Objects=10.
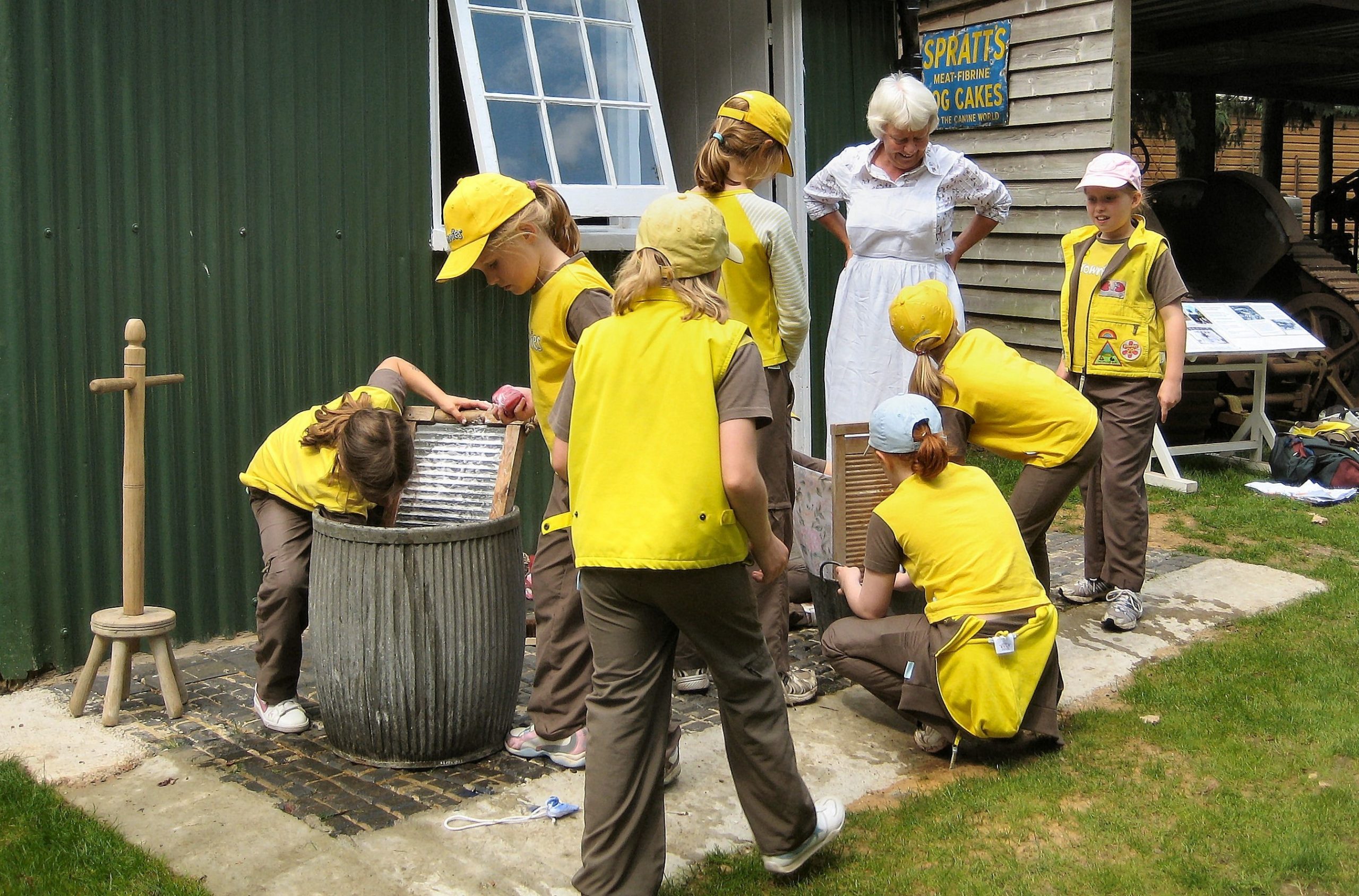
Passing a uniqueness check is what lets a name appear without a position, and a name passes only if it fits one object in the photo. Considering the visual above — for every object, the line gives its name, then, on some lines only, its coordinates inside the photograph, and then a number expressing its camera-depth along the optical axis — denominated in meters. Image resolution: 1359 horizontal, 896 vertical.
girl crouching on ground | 3.88
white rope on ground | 3.57
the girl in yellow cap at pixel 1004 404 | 4.38
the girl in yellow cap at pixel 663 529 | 2.91
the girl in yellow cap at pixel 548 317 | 3.67
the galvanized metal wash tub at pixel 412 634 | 3.86
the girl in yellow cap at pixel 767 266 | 4.28
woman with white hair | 5.03
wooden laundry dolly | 4.30
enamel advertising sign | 8.54
